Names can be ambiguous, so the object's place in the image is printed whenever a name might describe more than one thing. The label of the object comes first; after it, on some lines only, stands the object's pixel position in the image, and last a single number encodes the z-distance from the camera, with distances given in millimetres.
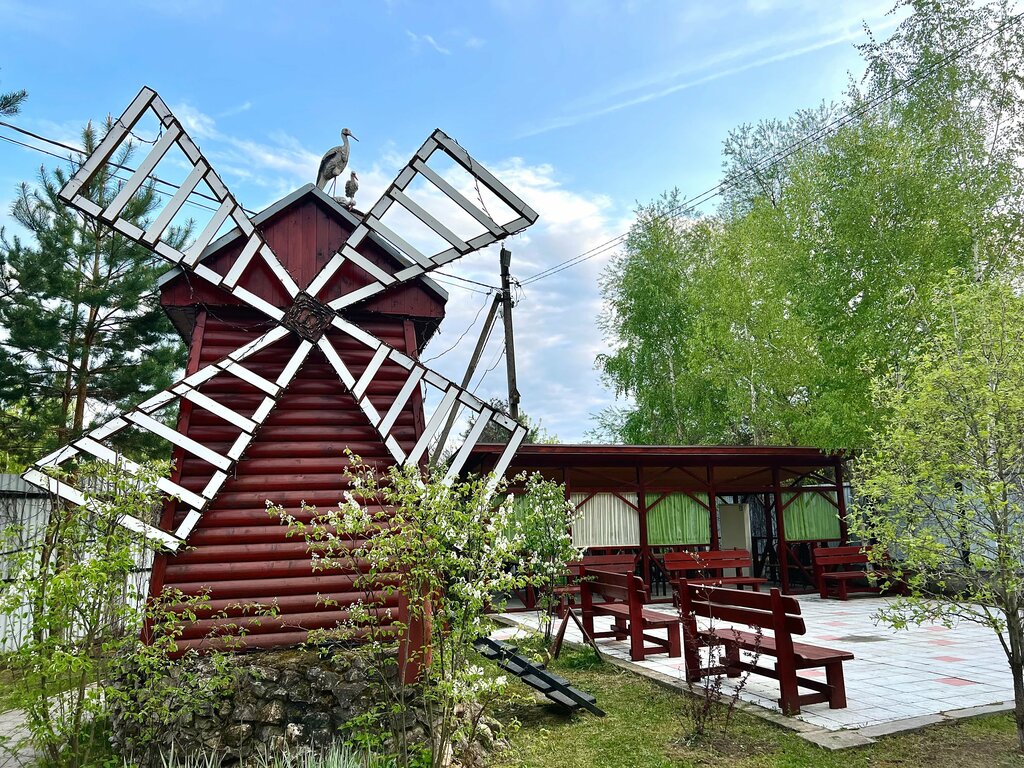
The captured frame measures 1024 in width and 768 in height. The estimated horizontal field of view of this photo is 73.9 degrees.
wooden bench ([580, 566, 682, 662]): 8305
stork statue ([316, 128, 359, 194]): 8023
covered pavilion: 13352
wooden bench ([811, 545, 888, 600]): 13438
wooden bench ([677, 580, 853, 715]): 5805
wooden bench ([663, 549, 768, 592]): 12391
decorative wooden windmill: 6309
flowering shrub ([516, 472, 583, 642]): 8691
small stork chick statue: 8070
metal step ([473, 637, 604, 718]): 6258
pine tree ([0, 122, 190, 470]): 11195
